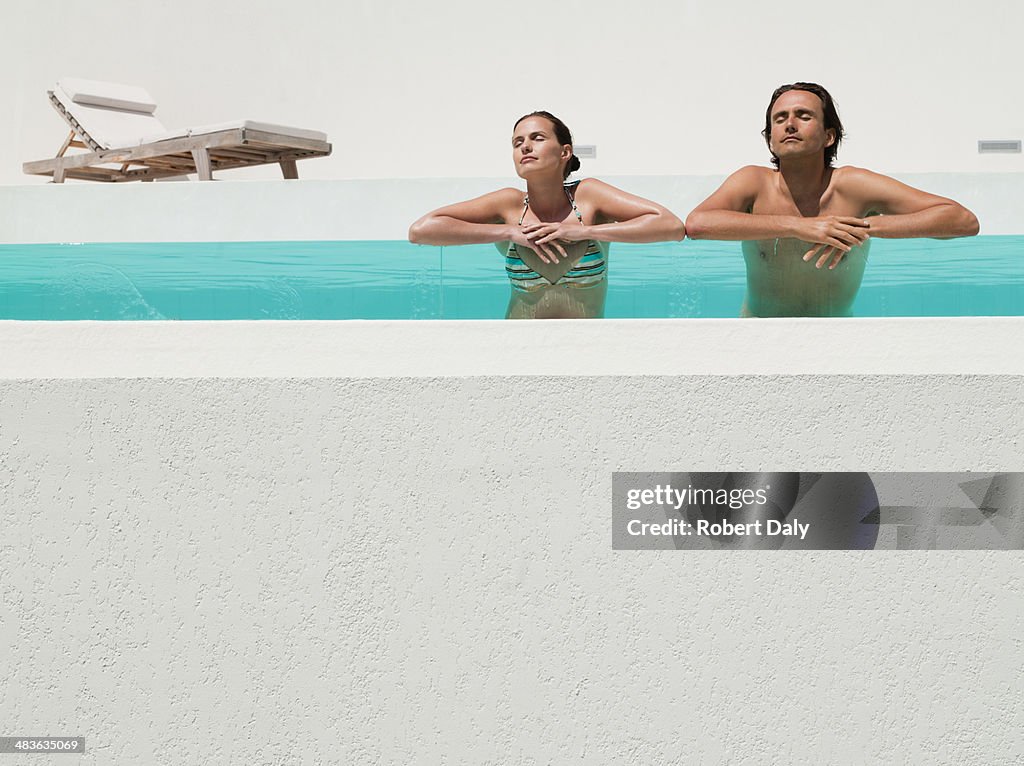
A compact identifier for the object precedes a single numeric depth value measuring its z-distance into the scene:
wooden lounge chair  6.80
